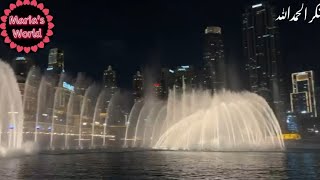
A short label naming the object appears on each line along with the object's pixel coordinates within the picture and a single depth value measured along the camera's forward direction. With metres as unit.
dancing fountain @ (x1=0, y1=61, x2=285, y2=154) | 49.88
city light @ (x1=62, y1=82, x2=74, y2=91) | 118.42
